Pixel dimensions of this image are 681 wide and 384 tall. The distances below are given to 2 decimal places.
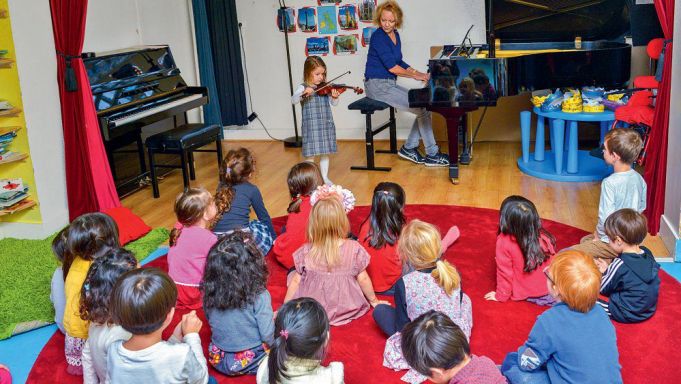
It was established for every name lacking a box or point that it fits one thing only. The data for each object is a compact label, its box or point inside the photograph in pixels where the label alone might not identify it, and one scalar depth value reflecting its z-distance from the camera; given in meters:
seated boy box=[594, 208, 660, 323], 3.21
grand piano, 5.43
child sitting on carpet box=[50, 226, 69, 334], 3.25
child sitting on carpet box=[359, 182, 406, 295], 3.61
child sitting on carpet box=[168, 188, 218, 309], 3.61
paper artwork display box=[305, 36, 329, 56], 7.31
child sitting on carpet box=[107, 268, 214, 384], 2.47
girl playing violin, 5.41
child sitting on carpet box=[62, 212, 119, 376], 3.17
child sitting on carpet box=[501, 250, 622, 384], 2.52
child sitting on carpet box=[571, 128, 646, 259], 3.87
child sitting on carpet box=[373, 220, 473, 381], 2.99
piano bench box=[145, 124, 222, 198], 5.79
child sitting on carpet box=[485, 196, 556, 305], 3.42
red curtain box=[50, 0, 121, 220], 4.88
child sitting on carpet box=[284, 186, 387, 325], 3.35
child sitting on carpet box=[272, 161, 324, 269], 4.05
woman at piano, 6.00
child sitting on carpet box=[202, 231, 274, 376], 2.94
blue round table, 5.54
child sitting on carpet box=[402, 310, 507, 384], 2.32
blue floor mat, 3.38
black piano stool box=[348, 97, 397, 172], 6.04
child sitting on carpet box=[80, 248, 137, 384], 2.83
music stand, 7.23
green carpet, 3.82
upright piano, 5.62
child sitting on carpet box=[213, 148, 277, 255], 4.21
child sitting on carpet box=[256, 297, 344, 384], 2.39
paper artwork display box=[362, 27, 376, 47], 7.09
